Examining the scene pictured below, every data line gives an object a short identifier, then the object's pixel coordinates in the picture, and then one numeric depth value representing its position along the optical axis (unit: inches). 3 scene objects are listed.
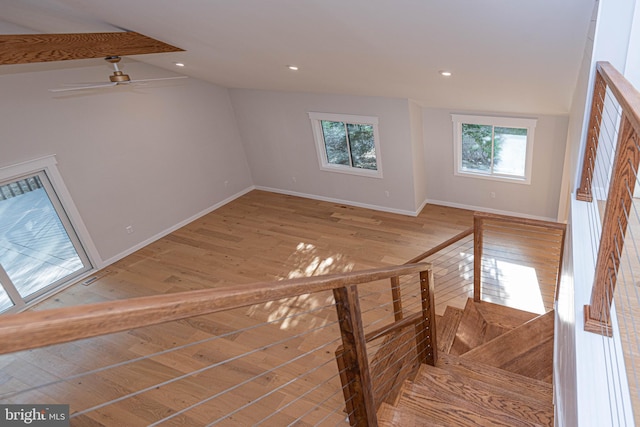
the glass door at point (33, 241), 193.0
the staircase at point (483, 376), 76.7
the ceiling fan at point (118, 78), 148.1
